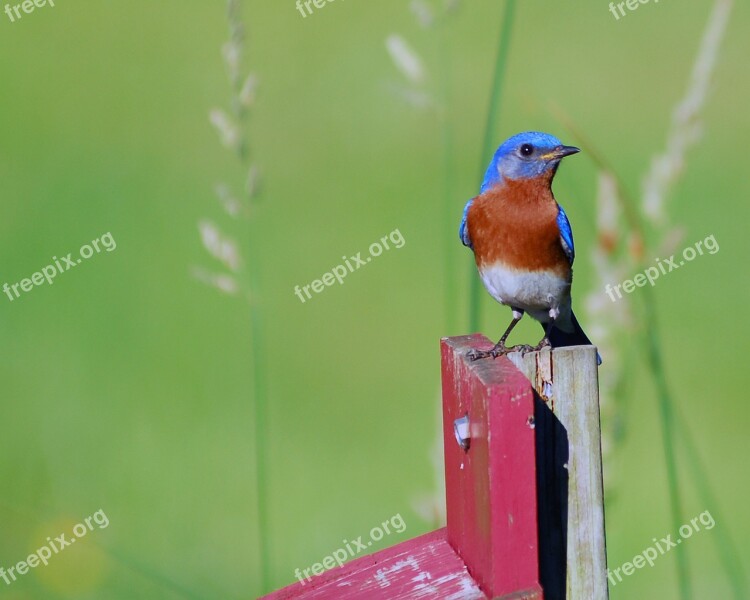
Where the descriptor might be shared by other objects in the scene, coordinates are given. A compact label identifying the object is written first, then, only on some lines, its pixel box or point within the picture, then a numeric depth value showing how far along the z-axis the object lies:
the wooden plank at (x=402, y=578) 4.09
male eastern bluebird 6.42
